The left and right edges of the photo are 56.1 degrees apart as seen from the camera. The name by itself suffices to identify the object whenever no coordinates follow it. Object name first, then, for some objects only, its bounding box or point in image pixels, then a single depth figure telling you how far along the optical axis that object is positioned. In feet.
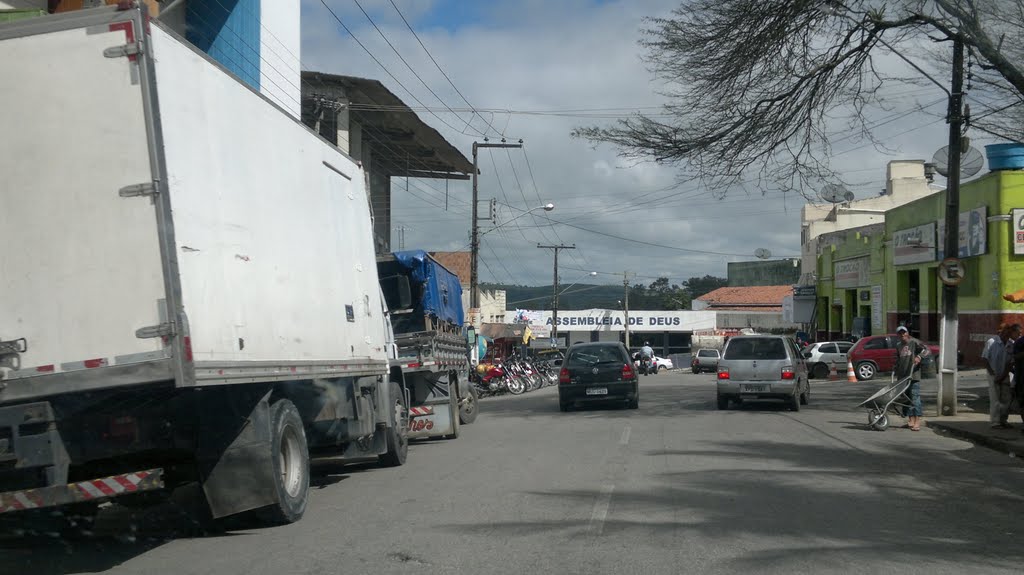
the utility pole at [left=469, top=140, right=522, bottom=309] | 114.32
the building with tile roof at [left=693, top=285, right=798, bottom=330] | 267.18
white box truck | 20.44
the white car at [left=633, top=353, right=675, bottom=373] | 205.32
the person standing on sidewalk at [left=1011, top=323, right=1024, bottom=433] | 50.01
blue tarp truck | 52.08
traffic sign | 62.80
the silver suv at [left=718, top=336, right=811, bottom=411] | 67.00
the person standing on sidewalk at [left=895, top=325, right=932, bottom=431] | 54.75
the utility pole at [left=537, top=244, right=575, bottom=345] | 219.32
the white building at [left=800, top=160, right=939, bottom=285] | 201.67
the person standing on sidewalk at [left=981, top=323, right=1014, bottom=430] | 52.42
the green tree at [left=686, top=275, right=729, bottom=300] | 459.73
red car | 114.62
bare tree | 57.93
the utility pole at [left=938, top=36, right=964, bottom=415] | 61.46
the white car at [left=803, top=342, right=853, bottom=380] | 125.49
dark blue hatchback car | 71.10
